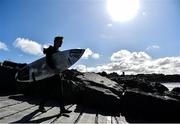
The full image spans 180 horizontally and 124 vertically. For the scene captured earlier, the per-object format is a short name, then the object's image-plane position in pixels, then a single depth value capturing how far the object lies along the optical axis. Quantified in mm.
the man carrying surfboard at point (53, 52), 3334
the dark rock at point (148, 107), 3617
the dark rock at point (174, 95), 3926
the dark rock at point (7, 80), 5071
